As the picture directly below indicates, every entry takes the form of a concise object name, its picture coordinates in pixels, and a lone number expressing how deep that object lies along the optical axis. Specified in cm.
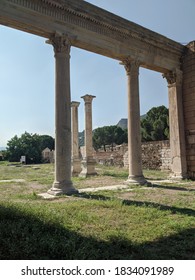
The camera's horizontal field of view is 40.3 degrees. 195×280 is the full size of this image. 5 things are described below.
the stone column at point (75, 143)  1809
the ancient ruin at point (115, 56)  905
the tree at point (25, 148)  5366
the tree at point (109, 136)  6441
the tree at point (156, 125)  4047
